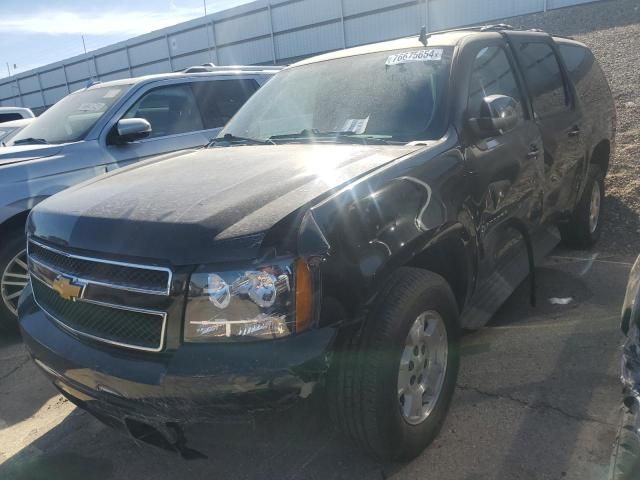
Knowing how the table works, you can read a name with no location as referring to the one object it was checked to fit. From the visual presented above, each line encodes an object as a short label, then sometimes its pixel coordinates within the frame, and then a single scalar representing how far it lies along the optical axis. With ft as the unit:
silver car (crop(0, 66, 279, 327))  13.85
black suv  6.57
